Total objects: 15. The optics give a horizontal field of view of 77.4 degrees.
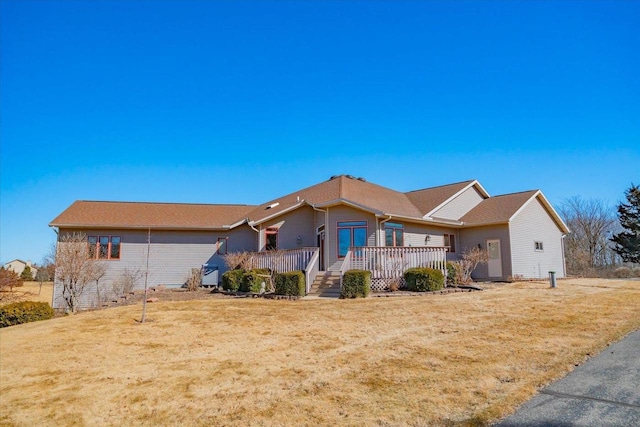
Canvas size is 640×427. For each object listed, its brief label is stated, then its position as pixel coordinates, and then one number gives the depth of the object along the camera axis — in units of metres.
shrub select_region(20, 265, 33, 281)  45.18
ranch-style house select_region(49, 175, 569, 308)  19.02
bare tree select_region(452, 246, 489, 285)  17.84
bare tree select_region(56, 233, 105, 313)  16.36
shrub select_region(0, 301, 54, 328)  12.90
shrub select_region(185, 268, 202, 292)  20.70
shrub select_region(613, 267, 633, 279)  26.92
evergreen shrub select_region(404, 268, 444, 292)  15.09
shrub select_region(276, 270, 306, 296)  14.94
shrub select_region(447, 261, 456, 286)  17.23
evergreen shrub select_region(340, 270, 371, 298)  14.35
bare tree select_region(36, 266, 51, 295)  34.31
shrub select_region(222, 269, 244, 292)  18.17
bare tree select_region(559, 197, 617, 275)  38.62
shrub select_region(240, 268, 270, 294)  16.78
